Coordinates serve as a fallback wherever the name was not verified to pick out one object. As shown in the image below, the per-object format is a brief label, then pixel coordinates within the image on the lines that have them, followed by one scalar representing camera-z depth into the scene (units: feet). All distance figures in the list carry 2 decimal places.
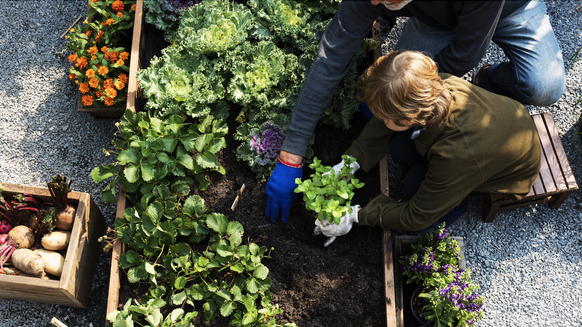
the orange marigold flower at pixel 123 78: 8.74
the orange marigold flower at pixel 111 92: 8.61
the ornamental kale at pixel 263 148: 7.49
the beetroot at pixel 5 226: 7.52
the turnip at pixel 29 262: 7.04
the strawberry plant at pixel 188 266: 6.59
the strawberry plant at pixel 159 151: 7.11
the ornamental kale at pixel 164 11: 8.61
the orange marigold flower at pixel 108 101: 8.65
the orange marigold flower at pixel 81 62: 8.70
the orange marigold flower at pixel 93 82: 8.64
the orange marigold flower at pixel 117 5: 8.96
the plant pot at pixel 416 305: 7.23
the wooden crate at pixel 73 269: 6.88
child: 5.55
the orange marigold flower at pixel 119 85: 8.69
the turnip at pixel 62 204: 7.07
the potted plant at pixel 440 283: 6.47
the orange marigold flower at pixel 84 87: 8.67
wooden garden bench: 7.91
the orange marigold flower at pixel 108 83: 8.72
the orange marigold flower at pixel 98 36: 8.89
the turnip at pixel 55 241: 7.47
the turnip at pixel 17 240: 7.25
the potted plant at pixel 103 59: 8.72
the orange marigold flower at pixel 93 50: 8.76
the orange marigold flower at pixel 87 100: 8.68
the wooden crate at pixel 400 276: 7.34
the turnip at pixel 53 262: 7.27
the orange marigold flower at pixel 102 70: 8.66
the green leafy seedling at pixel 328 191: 6.27
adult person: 6.42
